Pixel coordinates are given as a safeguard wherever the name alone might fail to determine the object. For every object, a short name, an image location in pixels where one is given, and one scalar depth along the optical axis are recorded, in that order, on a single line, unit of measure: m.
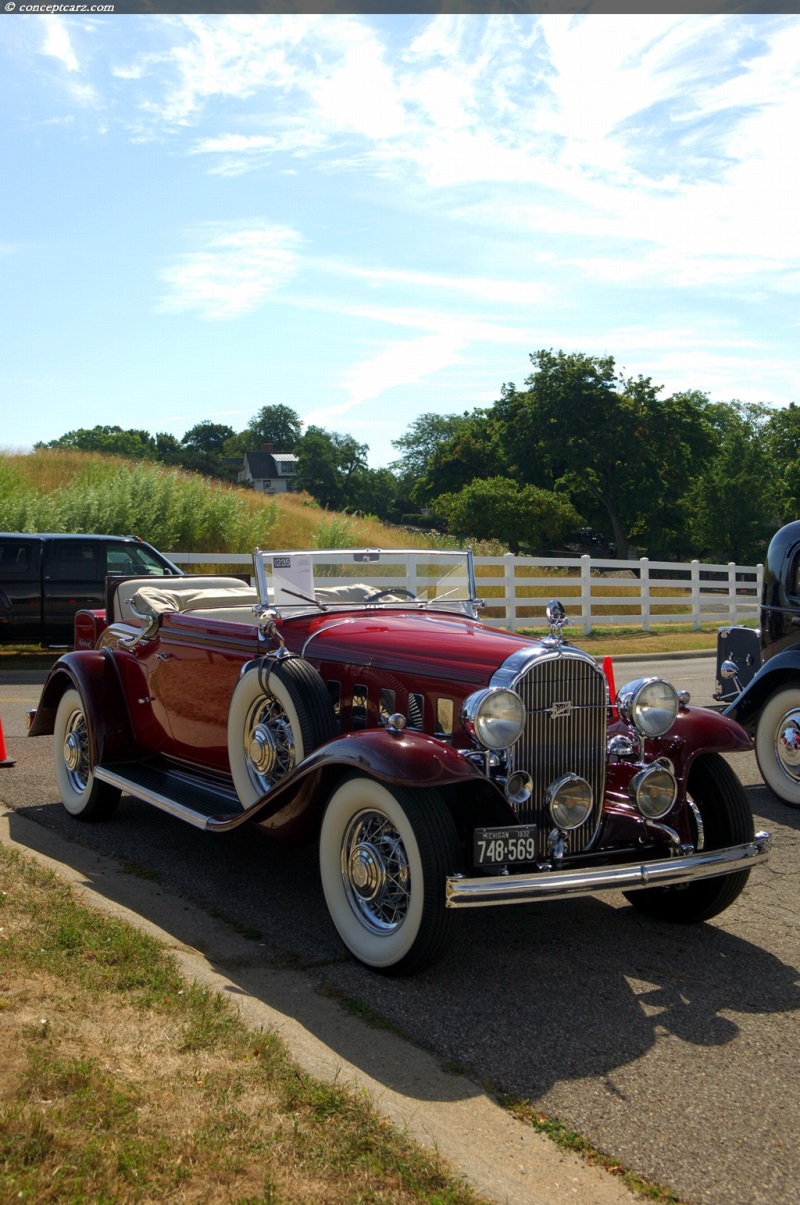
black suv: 14.76
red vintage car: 4.07
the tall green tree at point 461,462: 63.25
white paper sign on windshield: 5.91
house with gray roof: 104.56
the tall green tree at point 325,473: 88.50
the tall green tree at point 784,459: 60.25
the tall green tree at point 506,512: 43.97
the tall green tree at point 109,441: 105.19
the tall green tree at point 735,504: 56.09
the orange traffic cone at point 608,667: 6.00
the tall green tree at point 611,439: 54.22
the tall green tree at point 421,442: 102.19
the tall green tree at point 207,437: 120.31
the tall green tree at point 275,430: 119.21
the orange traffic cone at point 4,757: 7.67
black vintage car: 7.49
